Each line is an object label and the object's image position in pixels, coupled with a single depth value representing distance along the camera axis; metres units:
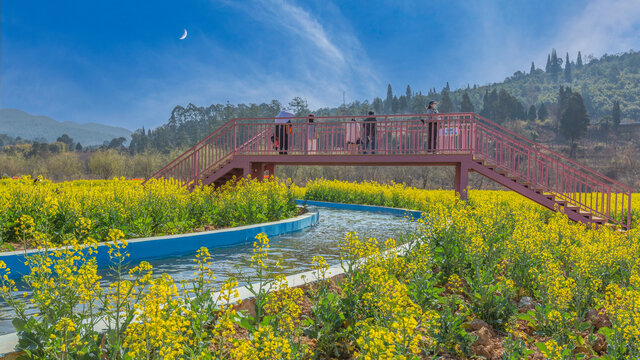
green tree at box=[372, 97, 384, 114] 154.88
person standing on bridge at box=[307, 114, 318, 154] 15.21
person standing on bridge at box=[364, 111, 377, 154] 14.66
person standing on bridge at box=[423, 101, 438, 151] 13.91
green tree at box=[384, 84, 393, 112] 167.62
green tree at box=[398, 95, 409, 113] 147.81
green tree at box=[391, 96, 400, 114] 147.25
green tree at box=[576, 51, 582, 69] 194.88
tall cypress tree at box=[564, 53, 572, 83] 178.25
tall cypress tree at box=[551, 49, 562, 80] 192.00
